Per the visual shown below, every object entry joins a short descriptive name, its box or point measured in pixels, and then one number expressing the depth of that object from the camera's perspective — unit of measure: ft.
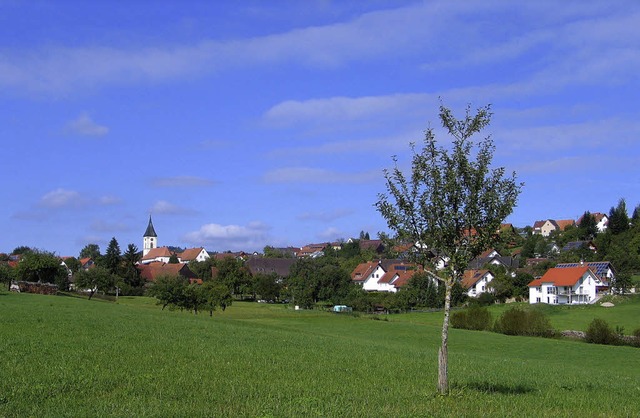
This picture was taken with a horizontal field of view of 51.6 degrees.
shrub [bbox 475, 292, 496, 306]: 384.27
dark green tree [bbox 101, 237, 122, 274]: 510.58
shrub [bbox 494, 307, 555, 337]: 228.43
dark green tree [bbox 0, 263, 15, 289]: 397.19
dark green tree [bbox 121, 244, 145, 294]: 506.89
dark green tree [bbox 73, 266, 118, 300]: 379.02
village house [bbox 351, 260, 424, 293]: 554.87
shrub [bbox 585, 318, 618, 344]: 206.18
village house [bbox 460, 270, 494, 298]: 447.42
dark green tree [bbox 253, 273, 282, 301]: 476.95
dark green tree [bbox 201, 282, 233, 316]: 266.36
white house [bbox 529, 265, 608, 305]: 415.23
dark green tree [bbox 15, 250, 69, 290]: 426.51
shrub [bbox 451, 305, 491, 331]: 253.85
